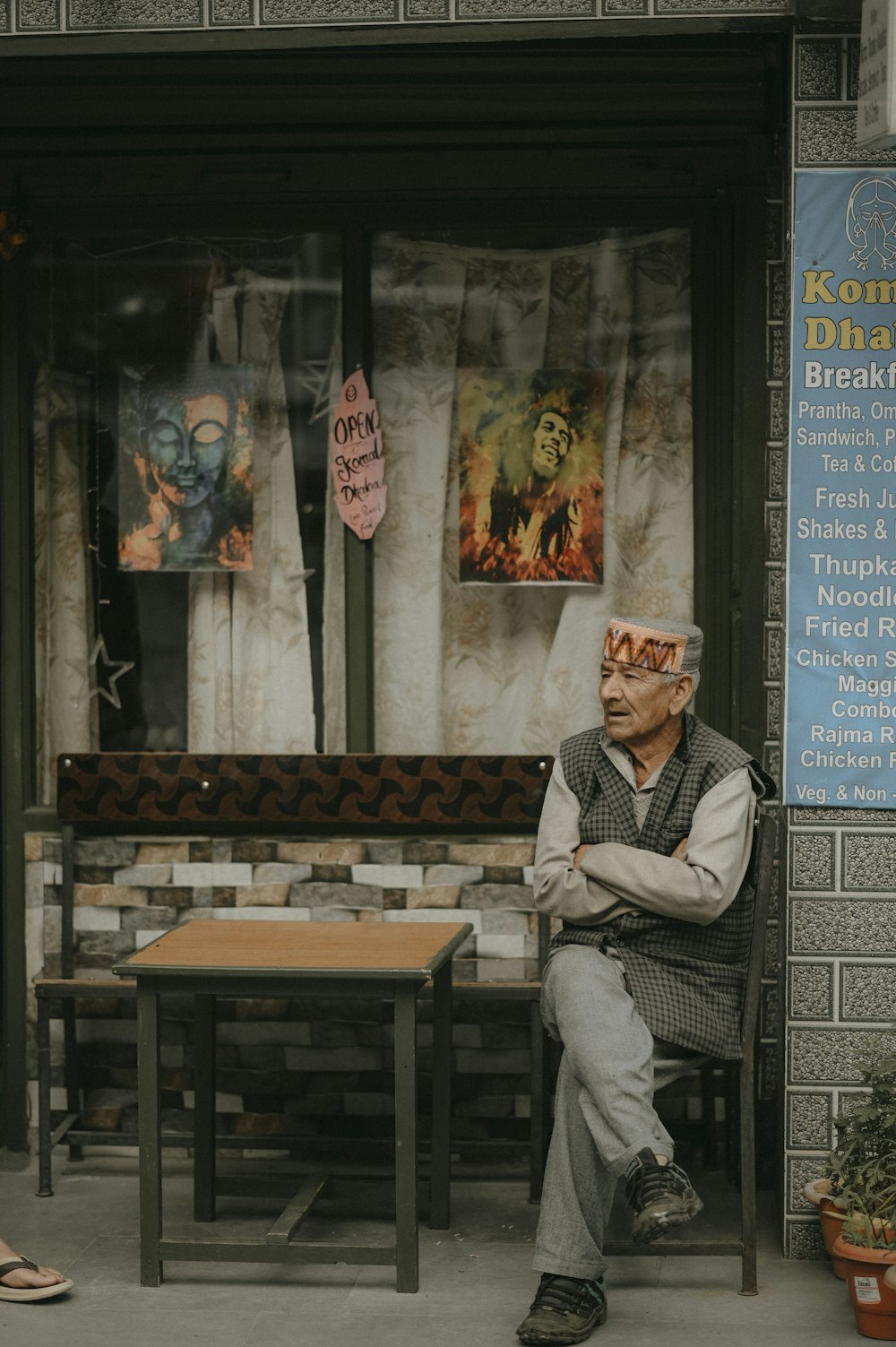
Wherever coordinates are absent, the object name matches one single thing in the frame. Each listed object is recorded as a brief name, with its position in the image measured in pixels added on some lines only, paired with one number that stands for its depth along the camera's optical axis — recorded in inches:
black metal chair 184.2
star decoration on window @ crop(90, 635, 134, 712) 239.0
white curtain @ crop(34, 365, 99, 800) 238.1
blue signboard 189.3
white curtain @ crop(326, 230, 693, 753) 232.1
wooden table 181.2
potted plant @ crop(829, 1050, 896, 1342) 173.5
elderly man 174.4
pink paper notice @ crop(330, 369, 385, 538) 233.8
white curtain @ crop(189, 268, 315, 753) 237.5
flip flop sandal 183.5
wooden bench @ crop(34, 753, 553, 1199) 228.2
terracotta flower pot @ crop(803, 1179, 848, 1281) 181.5
